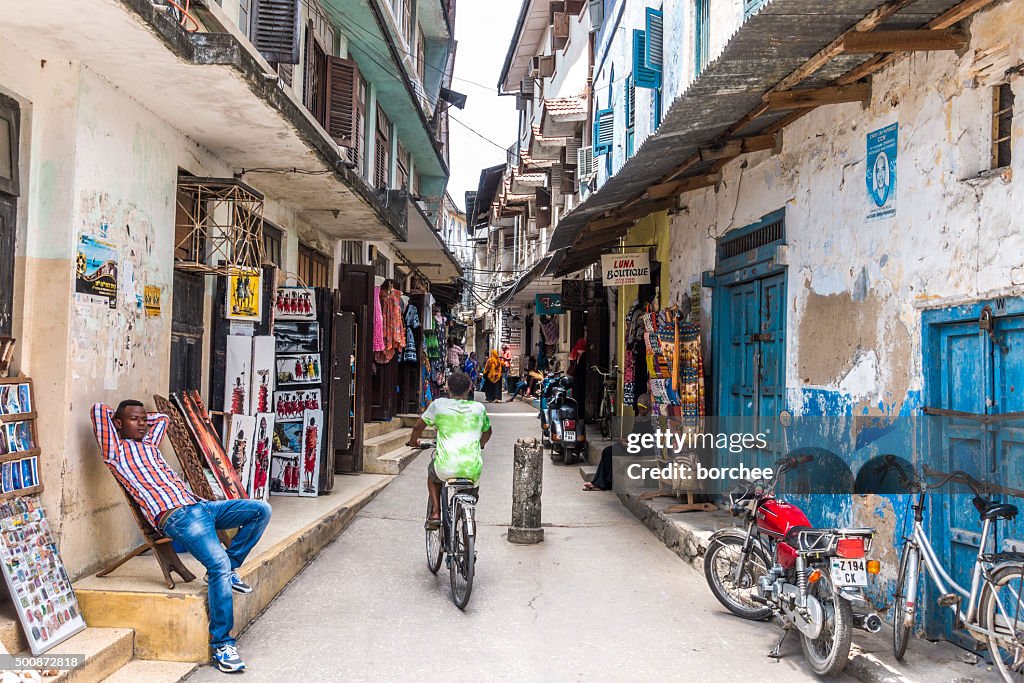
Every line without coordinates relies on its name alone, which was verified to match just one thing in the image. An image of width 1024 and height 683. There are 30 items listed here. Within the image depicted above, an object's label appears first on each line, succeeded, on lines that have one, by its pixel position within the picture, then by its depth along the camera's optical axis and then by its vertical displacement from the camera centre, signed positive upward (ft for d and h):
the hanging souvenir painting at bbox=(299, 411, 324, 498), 29.96 -3.19
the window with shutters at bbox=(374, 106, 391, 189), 50.88 +13.23
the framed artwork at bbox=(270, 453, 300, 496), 29.81 -3.91
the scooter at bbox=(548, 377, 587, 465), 45.52 -3.01
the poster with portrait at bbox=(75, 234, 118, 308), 17.07 +1.89
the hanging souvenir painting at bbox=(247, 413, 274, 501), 26.30 -2.93
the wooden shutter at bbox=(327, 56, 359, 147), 38.07 +12.03
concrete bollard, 27.30 -4.04
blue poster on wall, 19.22 +4.65
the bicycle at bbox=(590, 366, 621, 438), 52.20 -2.19
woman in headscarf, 91.97 -1.10
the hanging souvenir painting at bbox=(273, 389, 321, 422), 30.04 -1.39
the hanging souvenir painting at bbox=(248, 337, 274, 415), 26.45 -0.33
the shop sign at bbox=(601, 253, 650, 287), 40.52 +4.74
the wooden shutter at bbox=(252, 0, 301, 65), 27.63 +10.88
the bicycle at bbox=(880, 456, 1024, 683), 13.96 -3.90
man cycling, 21.09 -1.74
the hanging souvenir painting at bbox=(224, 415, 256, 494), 24.58 -2.28
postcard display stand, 14.30 -3.16
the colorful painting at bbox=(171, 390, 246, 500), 20.98 -2.00
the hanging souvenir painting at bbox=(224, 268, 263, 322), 25.16 +2.03
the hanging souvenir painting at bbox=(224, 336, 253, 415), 25.82 -0.30
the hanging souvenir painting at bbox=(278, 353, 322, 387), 30.48 -0.18
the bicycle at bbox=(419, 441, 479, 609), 19.72 -4.07
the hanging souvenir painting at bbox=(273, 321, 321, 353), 30.55 +1.02
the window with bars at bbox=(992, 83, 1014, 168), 15.93 +4.72
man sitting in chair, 16.02 -2.91
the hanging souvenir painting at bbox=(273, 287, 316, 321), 30.50 +2.10
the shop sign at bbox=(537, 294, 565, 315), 68.03 +5.13
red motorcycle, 15.81 -4.22
